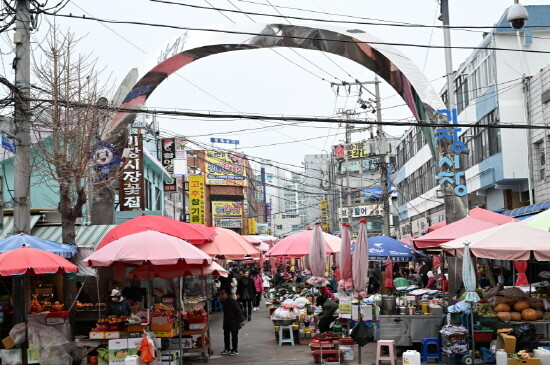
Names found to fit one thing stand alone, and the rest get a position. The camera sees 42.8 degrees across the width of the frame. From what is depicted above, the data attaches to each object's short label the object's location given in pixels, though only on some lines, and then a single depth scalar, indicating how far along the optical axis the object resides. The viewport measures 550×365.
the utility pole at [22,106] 15.99
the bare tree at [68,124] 17.50
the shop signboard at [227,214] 81.88
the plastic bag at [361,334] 15.23
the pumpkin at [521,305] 15.33
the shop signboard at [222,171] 82.75
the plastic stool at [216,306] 31.69
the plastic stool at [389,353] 14.59
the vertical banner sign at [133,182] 25.41
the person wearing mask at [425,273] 35.06
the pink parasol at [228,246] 21.12
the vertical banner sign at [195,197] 51.66
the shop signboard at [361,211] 95.62
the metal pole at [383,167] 37.62
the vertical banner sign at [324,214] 84.06
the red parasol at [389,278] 28.41
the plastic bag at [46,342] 15.48
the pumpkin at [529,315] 15.12
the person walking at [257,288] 32.29
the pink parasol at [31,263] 14.77
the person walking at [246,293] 26.27
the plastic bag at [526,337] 14.54
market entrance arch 22.94
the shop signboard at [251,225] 85.44
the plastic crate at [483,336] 15.14
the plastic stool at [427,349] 15.68
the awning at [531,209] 24.83
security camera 15.63
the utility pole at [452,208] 22.03
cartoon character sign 20.27
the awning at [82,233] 20.52
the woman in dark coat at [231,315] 17.44
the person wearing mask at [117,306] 15.91
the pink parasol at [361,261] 16.72
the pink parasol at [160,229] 17.94
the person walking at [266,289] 41.09
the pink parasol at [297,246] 24.92
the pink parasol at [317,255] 21.80
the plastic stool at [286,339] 19.17
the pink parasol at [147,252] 14.22
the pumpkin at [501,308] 15.38
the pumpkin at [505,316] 15.15
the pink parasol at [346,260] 18.08
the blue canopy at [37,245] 15.88
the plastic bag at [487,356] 14.83
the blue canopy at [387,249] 23.81
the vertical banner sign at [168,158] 43.38
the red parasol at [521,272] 22.36
